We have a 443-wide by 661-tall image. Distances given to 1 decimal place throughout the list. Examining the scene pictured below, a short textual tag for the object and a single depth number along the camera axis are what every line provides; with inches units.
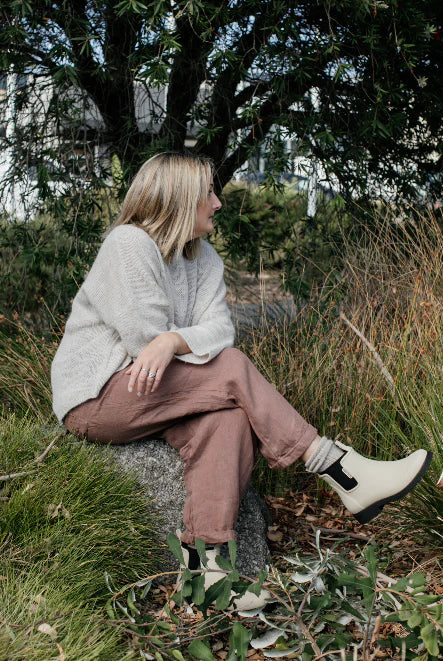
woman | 98.0
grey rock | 106.7
